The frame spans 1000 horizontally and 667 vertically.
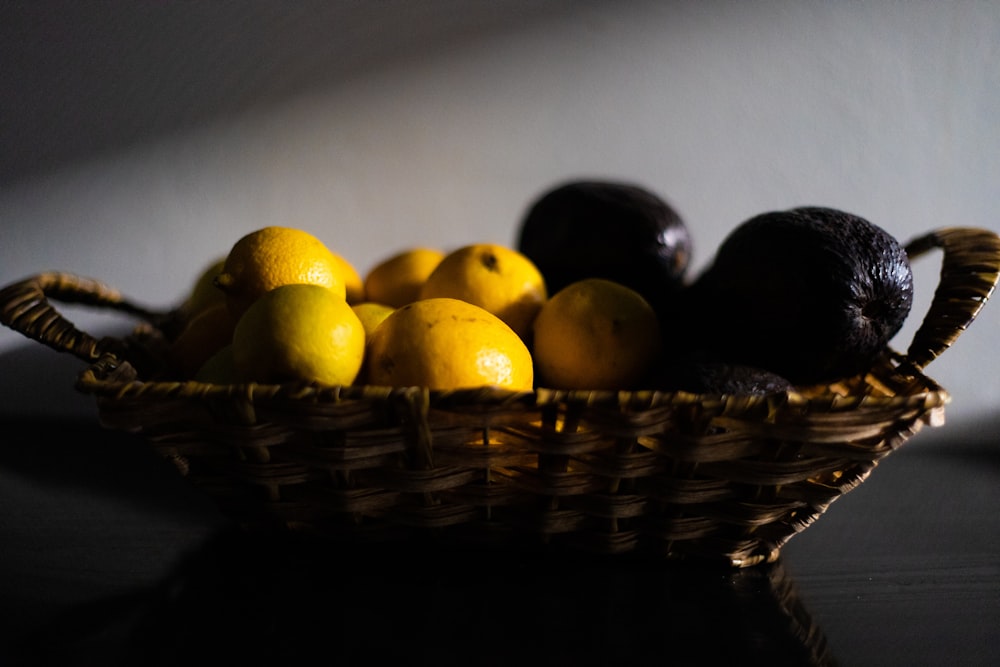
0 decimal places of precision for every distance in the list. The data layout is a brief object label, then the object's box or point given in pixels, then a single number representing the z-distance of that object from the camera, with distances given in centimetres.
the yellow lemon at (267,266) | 63
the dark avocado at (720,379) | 56
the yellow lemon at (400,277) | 75
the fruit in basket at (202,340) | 68
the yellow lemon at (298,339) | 52
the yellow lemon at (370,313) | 63
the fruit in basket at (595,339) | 60
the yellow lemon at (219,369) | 59
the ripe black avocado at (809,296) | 59
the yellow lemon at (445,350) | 52
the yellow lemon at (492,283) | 65
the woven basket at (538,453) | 47
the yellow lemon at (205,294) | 74
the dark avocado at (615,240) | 73
